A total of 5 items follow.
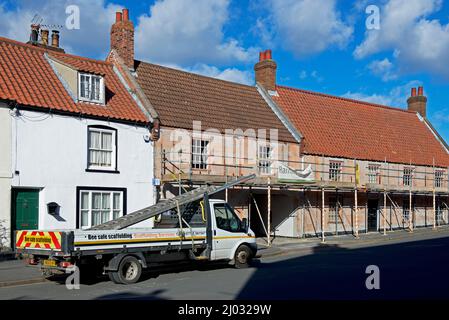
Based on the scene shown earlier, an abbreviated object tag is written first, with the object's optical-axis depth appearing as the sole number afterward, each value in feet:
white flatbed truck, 41.01
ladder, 45.55
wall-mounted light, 60.49
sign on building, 79.56
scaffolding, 73.00
